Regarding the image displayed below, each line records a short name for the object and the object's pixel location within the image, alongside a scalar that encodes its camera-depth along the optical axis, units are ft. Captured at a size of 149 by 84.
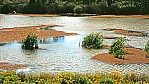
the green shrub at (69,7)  280.51
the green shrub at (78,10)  276.86
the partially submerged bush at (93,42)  98.78
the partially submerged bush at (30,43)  94.99
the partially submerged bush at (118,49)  81.16
